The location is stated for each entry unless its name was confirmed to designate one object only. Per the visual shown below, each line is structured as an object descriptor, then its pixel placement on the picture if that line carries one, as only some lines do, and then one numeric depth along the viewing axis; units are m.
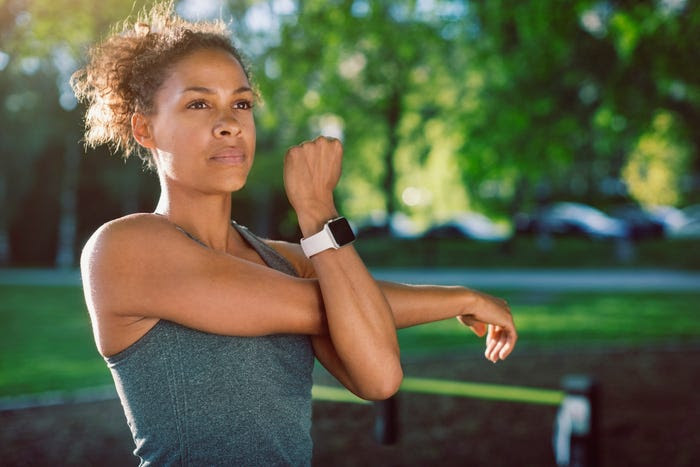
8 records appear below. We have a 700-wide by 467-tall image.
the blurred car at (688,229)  32.92
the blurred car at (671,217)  35.09
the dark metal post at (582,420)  4.79
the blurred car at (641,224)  31.89
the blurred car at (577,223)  31.72
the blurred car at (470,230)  31.63
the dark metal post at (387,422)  5.80
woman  1.69
